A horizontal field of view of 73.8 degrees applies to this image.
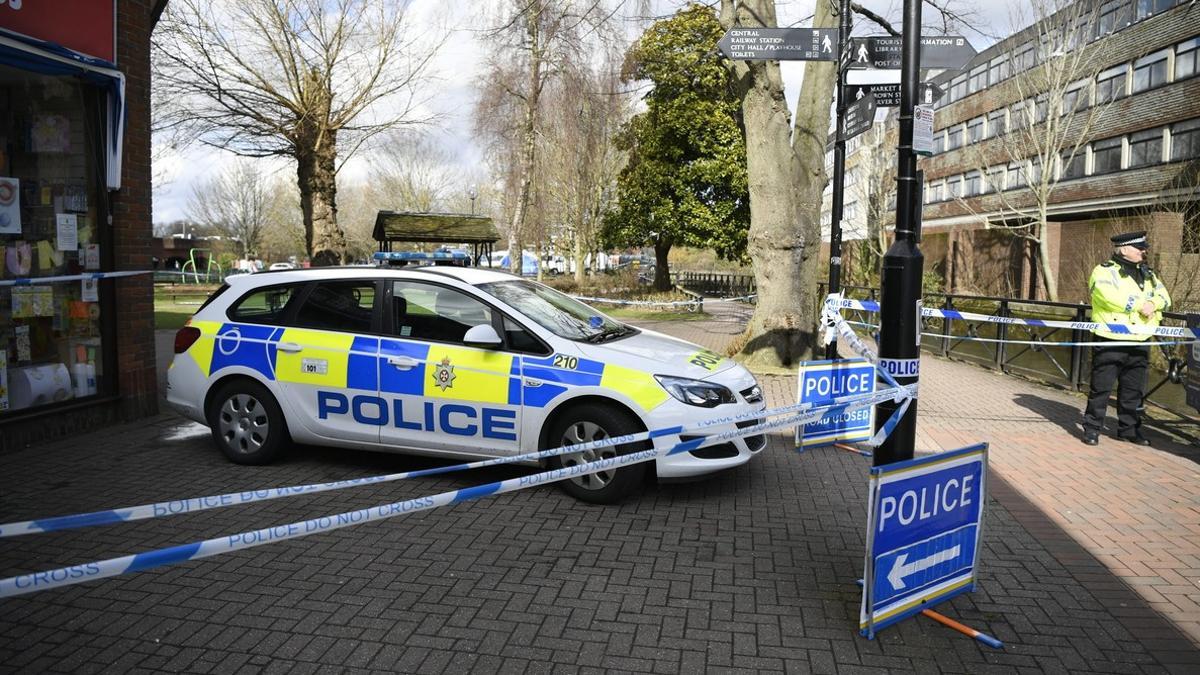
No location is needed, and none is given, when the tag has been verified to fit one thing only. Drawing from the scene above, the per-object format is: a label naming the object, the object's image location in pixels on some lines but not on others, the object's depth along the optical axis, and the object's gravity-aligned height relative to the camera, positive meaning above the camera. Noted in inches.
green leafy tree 1127.0 +206.0
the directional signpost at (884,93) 273.4 +80.2
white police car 211.0 -24.0
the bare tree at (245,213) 2375.7 +227.4
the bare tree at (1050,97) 972.6 +264.4
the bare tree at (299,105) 791.1 +187.2
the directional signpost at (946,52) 289.6 +86.8
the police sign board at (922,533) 139.6 -45.3
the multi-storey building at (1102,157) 992.9 +221.8
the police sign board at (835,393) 271.7 -35.7
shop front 271.6 +22.8
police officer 280.1 -9.6
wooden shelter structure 983.0 +74.7
